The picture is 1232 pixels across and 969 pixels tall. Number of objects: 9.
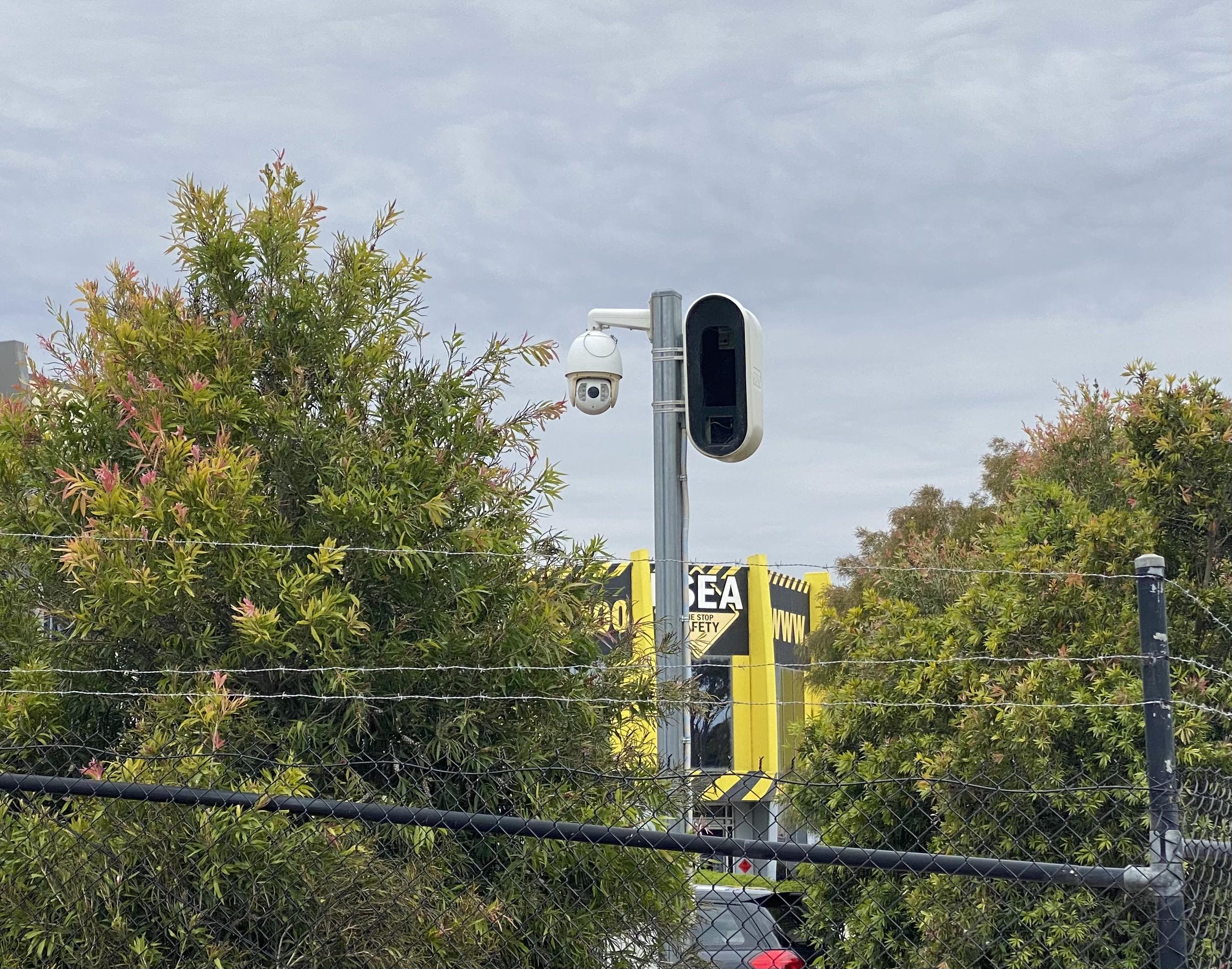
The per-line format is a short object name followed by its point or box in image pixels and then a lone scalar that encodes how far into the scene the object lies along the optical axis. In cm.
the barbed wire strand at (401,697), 855
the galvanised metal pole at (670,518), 1102
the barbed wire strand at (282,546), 887
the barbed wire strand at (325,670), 876
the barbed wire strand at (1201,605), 1279
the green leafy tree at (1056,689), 1433
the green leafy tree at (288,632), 753
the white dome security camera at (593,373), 1218
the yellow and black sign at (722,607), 6294
